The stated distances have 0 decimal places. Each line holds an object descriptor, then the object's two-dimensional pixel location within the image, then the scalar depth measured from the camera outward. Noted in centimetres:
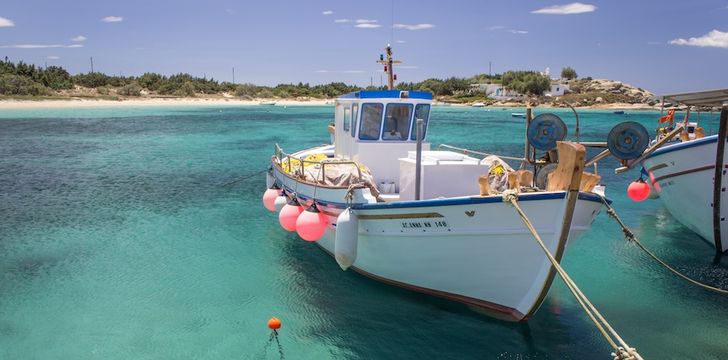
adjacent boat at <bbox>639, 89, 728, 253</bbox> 1137
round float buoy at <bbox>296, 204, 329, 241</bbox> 968
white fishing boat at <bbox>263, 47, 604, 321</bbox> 743
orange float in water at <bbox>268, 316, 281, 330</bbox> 859
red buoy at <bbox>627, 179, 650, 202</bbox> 1326
